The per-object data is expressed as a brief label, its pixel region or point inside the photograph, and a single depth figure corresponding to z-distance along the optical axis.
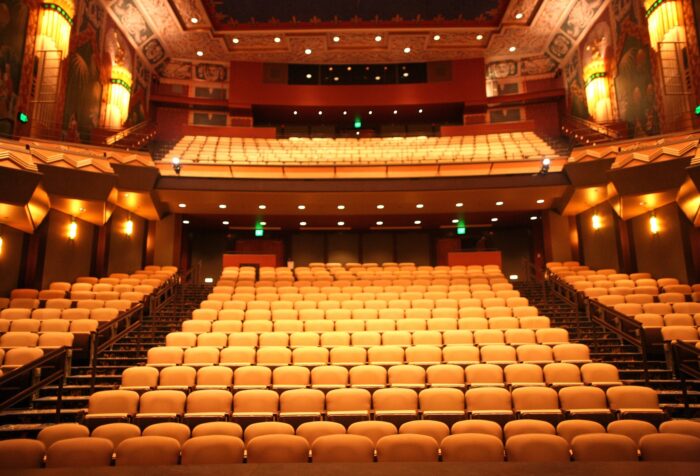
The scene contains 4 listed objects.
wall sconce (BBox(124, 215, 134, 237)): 11.19
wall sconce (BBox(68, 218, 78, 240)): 9.62
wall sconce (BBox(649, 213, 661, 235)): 9.32
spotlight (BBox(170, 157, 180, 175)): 10.10
